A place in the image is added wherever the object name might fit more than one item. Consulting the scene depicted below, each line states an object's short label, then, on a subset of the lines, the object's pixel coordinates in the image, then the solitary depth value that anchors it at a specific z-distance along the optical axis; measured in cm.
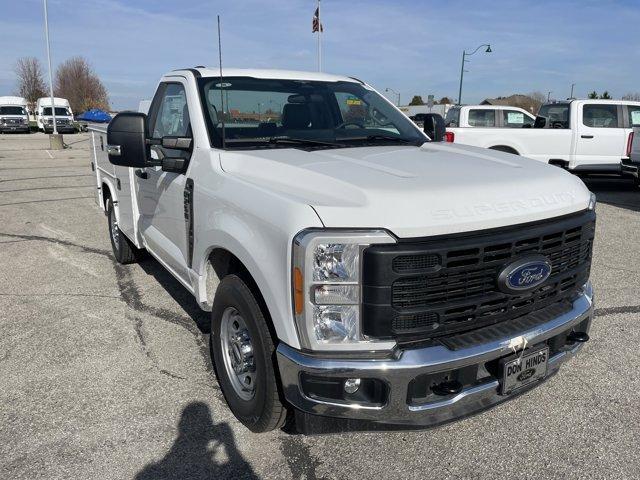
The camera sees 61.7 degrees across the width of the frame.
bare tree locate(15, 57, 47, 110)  6138
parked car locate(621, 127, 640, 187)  1077
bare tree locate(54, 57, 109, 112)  6138
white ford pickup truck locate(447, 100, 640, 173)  1180
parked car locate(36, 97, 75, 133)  3575
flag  2443
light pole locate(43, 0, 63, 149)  2442
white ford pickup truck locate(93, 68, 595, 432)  226
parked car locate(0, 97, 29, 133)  3603
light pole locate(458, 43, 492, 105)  3491
